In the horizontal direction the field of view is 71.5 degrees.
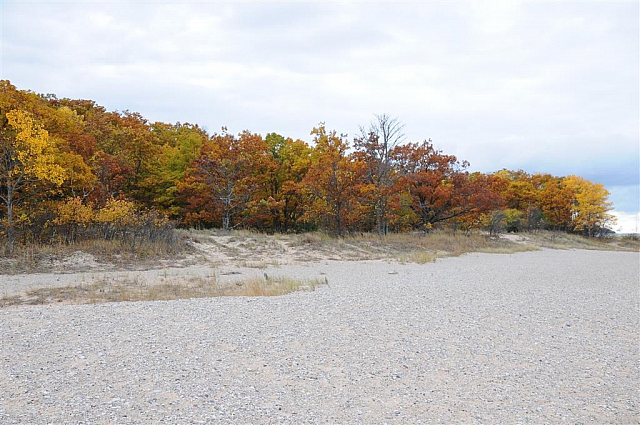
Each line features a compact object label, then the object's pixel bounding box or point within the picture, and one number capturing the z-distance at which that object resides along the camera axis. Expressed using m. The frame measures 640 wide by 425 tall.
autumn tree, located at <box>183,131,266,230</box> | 28.31
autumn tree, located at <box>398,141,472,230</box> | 29.75
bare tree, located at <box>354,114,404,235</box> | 26.81
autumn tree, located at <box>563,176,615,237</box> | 46.44
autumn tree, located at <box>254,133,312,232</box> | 31.56
